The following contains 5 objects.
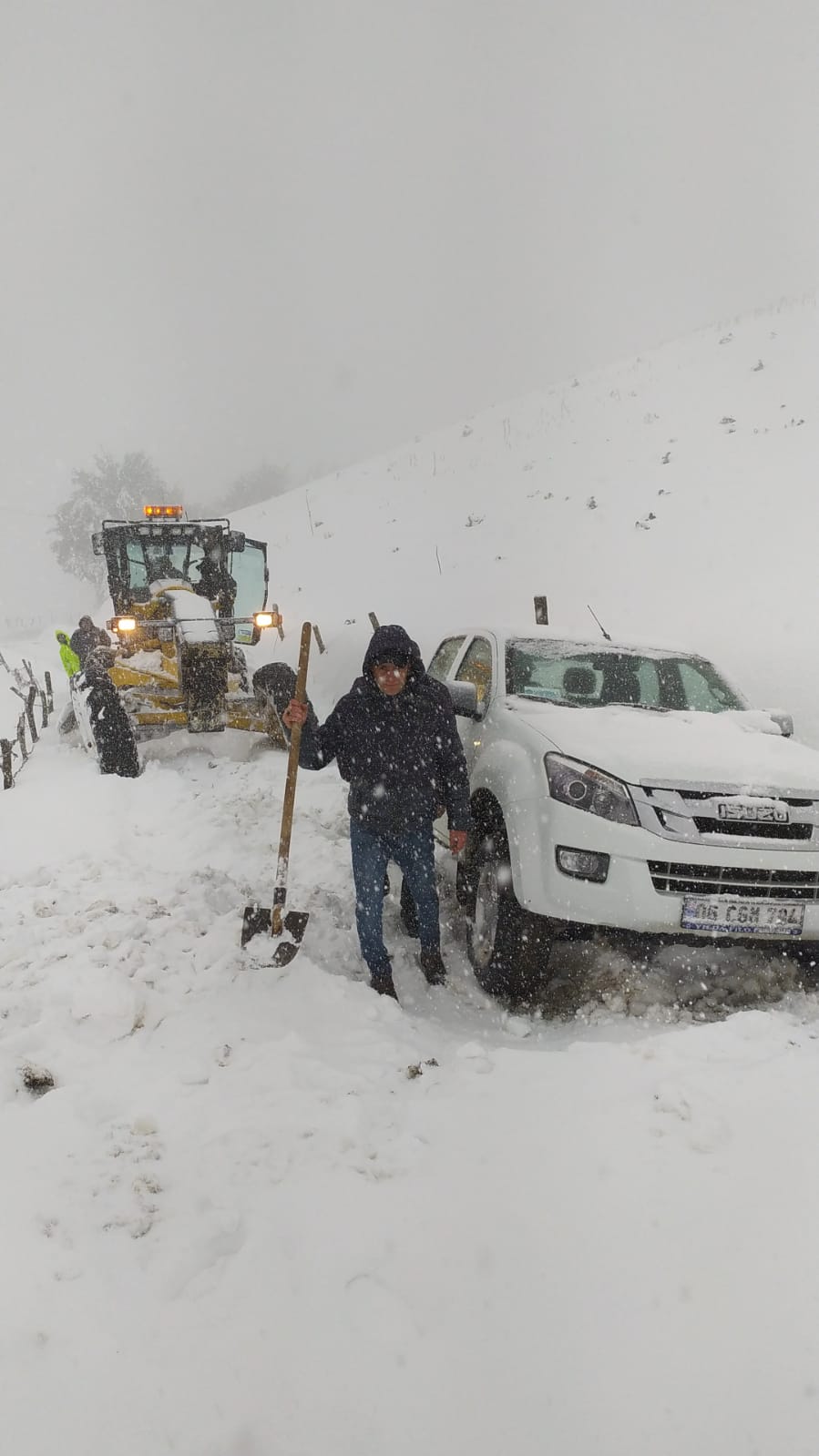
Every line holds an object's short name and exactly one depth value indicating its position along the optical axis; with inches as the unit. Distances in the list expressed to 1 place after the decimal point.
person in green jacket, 456.4
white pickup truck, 125.9
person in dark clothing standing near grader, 422.9
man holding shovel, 149.3
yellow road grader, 306.3
